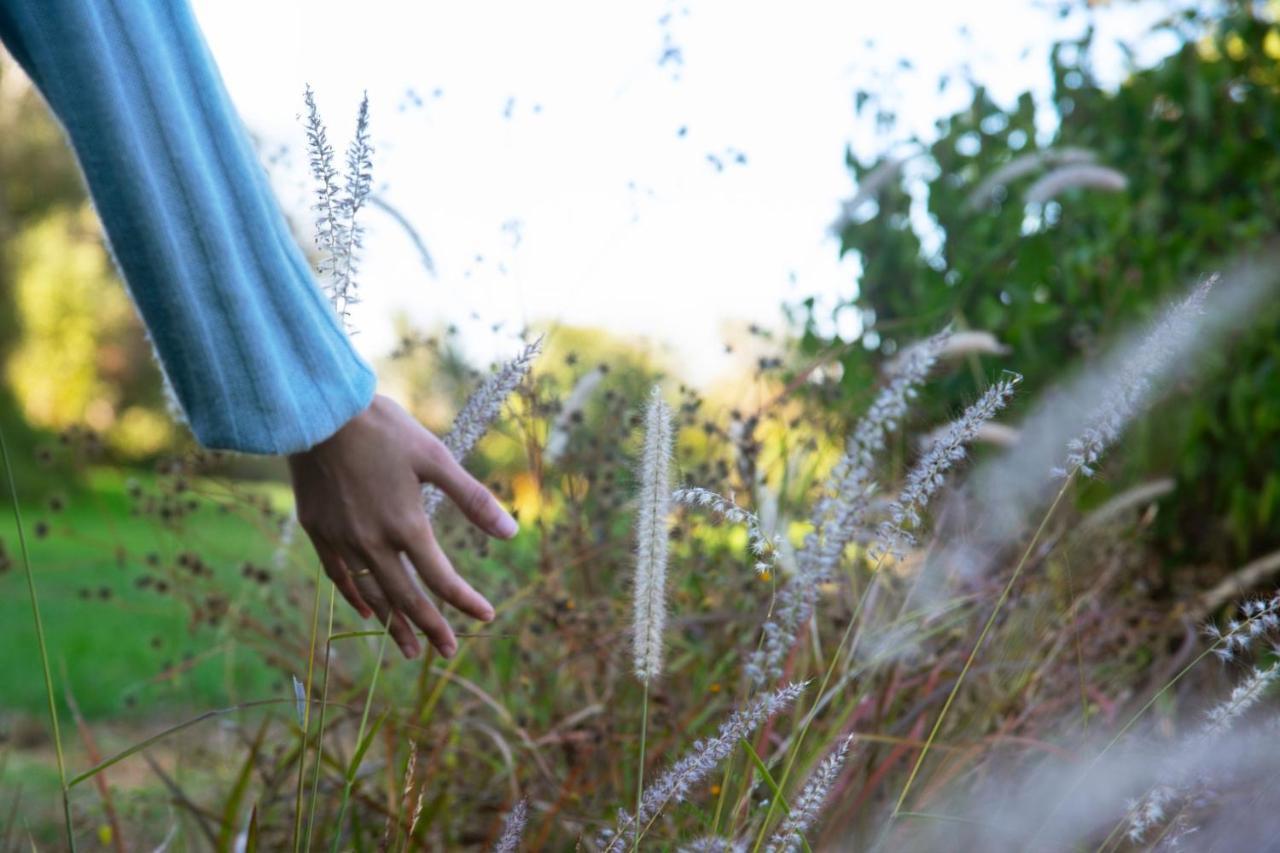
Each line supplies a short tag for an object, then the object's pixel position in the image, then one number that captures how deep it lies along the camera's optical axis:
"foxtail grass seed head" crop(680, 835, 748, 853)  1.17
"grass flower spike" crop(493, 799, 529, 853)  1.06
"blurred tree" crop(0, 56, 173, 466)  16.34
